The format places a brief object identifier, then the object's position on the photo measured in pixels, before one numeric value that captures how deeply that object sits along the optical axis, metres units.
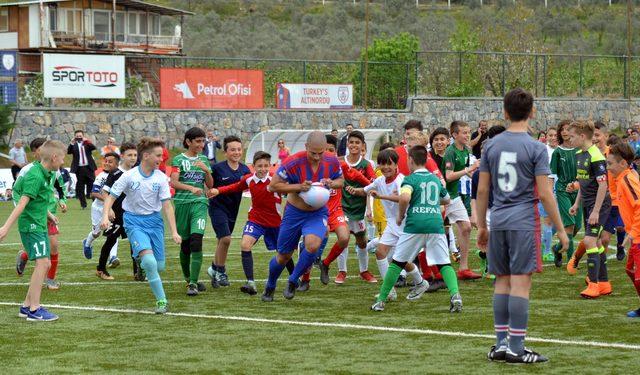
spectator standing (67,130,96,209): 29.12
